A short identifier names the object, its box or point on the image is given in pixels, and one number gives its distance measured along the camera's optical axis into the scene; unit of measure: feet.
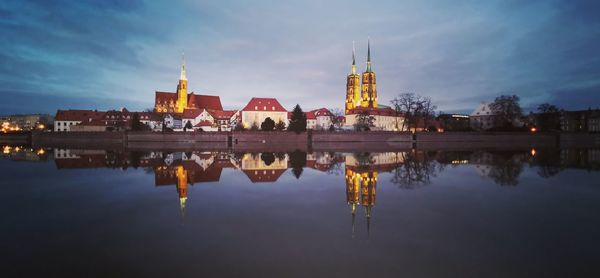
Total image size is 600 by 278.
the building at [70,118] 291.79
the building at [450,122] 316.89
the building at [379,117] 299.79
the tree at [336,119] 304.56
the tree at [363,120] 249.67
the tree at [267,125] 197.47
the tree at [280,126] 211.47
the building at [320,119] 322.34
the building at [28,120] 449.06
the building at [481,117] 317.22
